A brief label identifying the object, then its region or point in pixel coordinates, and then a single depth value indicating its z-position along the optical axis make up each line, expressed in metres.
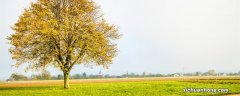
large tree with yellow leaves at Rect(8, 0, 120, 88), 48.44
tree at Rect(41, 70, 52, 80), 116.76
